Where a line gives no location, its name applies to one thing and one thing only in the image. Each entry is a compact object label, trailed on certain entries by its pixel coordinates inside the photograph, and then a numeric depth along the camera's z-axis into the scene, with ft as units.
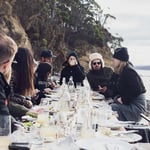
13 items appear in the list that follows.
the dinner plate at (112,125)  10.14
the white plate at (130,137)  8.44
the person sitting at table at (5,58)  9.46
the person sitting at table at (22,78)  13.57
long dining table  7.32
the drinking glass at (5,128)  8.47
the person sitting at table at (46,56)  25.88
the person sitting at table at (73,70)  27.27
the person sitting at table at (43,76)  23.82
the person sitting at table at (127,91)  17.28
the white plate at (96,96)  18.77
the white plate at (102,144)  7.12
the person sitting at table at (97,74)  24.58
